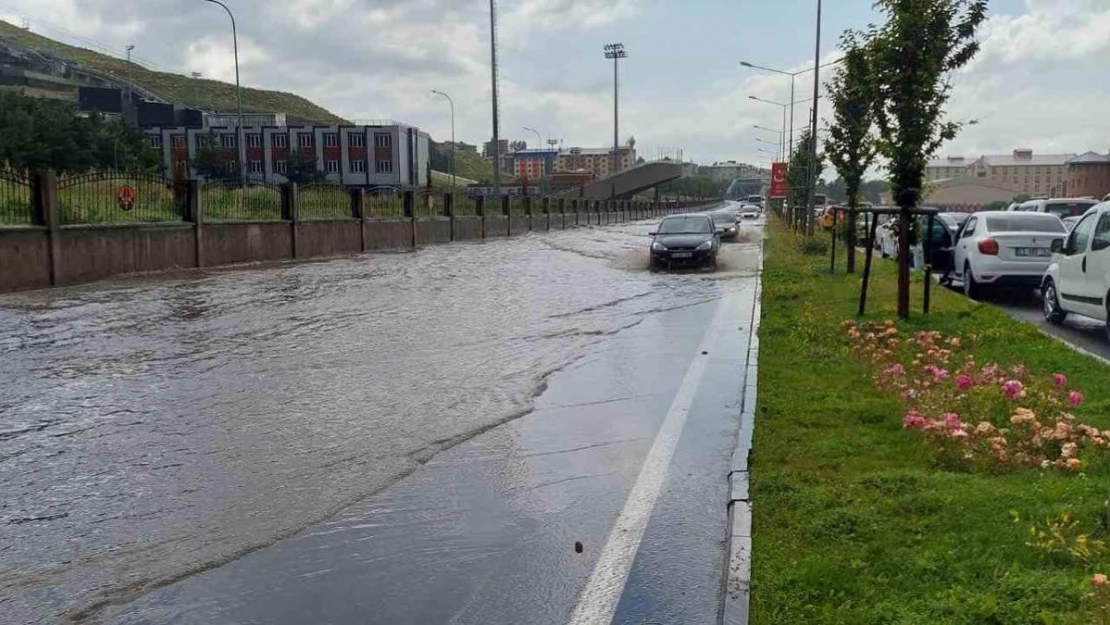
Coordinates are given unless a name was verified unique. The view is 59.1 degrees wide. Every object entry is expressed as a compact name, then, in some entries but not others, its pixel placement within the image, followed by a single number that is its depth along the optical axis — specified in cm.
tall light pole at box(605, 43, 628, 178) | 10394
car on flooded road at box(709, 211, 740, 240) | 4428
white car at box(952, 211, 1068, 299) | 1603
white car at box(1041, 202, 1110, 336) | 1170
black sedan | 2552
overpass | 11175
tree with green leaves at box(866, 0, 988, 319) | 1205
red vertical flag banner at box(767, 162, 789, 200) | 5433
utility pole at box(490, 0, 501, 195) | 6072
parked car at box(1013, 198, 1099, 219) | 2586
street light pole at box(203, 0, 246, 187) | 4932
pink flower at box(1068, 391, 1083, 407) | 632
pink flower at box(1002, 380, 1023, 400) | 686
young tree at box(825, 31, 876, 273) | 1877
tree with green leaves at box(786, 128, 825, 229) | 4547
